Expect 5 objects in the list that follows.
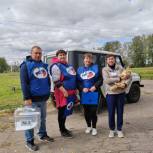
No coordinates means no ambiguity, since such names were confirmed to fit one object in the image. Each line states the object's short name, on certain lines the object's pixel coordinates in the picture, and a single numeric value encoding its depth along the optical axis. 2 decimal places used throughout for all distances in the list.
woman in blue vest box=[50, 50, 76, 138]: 3.44
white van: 4.91
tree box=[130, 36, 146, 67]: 49.31
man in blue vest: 3.17
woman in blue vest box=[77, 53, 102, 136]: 3.64
